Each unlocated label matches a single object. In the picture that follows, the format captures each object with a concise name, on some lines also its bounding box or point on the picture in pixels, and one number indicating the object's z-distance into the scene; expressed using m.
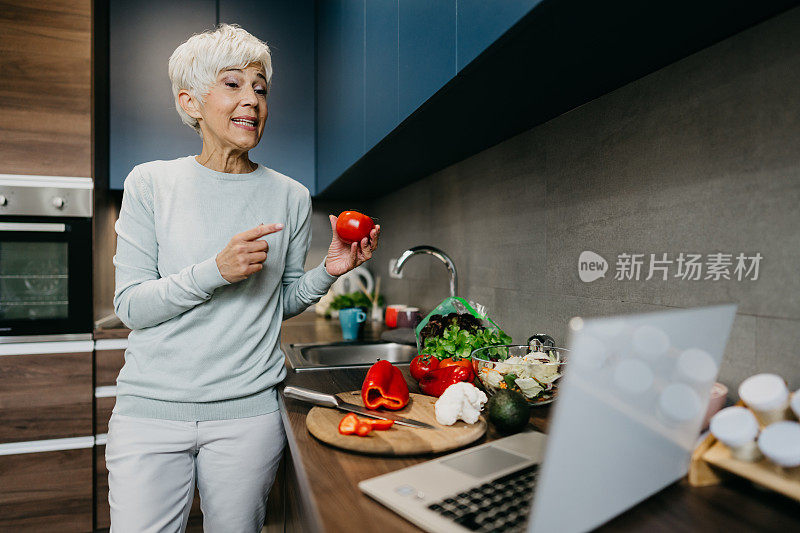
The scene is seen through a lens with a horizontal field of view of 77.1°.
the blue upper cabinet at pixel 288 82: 2.63
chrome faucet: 1.53
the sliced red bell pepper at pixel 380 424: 0.83
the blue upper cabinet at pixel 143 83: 2.46
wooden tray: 0.55
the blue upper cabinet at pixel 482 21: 0.69
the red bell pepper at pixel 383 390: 0.95
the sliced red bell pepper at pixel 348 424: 0.81
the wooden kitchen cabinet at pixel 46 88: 1.98
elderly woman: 1.08
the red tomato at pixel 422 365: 1.11
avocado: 0.83
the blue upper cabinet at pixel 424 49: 0.94
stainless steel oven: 1.97
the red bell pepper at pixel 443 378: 1.06
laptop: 0.43
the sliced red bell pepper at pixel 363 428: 0.80
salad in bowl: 0.95
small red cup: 2.10
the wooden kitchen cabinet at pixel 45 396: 1.94
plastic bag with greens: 1.12
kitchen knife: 0.86
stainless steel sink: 1.77
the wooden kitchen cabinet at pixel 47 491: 1.93
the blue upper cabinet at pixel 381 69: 1.30
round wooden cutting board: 0.75
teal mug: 1.93
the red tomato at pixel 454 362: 1.09
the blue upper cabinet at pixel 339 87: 1.71
